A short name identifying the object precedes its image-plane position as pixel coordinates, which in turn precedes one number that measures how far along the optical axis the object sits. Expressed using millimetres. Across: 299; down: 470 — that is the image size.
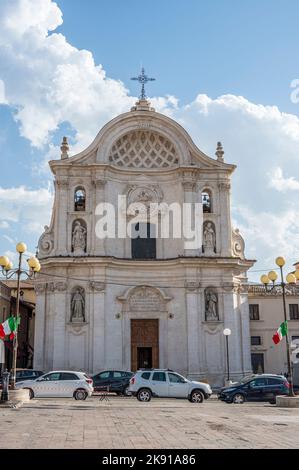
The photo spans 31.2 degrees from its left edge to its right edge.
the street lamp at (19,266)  23000
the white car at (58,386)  26188
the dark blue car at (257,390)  26516
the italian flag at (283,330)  25455
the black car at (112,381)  30891
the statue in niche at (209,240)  38781
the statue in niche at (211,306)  37844
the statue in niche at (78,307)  36719
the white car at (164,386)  24984
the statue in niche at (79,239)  37781
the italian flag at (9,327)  23852
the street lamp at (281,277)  24447
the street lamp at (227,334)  35131
